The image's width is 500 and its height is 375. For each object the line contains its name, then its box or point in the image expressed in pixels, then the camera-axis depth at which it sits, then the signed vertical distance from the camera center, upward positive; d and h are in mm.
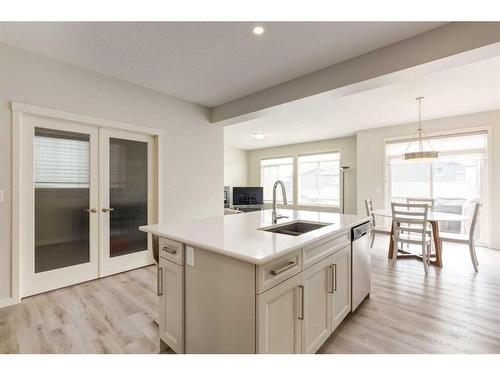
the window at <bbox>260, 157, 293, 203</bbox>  7895 +458
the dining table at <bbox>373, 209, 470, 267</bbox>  3374 -754
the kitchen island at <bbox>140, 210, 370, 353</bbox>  1193 -594
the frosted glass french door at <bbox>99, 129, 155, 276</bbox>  3078 -147
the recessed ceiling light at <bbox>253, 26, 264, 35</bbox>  2084 +1408
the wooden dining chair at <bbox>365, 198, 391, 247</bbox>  4206 -421
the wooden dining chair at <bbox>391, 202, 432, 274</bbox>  3273 -591
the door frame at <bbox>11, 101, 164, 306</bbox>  2365 +67
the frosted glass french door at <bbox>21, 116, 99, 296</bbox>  2537 -193
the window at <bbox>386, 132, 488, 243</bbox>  4566 +225
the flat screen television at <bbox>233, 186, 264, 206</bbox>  7445 -288
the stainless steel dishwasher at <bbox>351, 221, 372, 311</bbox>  2094 -726
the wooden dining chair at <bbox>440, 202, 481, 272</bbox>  3248 -797
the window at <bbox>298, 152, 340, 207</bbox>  6934 +230
